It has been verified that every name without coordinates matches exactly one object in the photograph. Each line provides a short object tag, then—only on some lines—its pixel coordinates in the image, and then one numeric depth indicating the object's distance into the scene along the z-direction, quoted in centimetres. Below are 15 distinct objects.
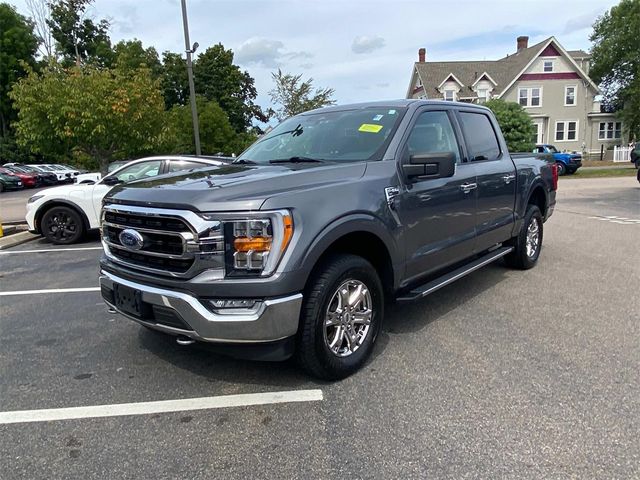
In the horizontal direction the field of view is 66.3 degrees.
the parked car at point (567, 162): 2709
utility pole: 1500
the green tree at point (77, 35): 4756
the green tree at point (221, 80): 5288
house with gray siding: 4244
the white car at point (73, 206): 885
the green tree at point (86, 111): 1516
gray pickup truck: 286
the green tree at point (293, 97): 2967
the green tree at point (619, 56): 4428
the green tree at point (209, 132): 2819
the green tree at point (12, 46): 4244
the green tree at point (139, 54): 4205
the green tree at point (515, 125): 2450
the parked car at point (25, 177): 3036
